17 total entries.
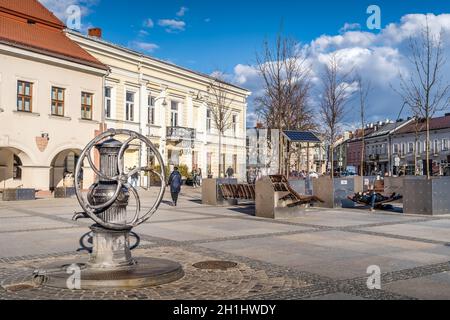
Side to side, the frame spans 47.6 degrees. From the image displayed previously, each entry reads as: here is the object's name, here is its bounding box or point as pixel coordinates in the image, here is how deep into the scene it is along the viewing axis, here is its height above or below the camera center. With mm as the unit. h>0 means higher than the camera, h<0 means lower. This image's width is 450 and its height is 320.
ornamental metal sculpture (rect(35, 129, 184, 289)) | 6777 -503
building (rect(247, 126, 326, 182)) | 21280 +2192
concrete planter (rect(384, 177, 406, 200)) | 22203 -111
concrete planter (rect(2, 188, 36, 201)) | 23188 -543
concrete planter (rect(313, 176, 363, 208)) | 19219 -340
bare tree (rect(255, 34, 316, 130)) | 24234 +4816
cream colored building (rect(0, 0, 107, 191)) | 25578 +4646
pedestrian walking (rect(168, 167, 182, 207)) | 20812 -66
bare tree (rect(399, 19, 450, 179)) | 19484 +3354
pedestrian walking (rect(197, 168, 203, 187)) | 39406 +341
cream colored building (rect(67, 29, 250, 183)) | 34781 +5885
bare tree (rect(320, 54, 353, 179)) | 27312 +4074
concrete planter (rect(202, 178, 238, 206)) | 20719 -470
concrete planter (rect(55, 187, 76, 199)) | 25688 -492
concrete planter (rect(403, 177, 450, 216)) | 16359 -438
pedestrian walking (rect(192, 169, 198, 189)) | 38625 +183
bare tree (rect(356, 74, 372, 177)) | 28781 +3750
